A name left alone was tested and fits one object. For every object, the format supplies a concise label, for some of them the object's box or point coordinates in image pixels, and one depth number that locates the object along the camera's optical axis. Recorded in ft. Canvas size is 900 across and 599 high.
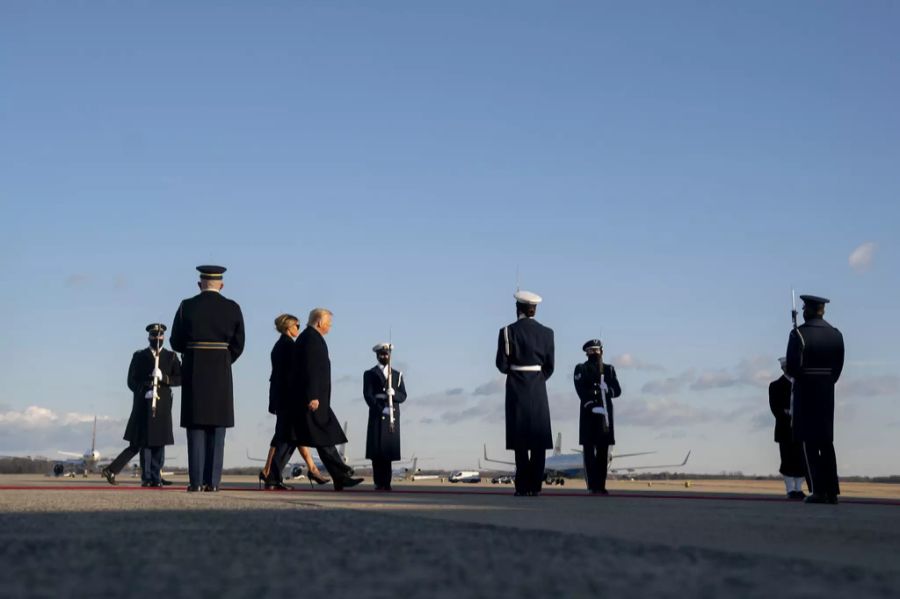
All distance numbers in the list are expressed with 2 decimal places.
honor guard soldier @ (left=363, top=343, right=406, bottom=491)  50.49
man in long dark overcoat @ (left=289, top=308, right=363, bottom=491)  42.57
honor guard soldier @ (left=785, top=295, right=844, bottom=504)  36.06
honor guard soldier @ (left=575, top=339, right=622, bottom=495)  49.19
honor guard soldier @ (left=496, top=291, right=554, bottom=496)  40.24
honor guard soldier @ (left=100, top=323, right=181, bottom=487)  53.42
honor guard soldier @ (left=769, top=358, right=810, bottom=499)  45.73
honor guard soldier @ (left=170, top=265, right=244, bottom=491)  38.93
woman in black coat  44.53
